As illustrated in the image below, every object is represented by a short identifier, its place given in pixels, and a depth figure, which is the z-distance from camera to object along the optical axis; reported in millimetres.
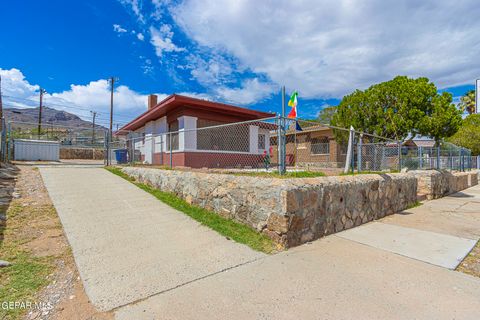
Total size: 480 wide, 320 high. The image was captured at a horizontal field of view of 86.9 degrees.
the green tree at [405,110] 11719
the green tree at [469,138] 24406
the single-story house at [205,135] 10977
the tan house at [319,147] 18500
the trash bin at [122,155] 14461
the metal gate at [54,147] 13547
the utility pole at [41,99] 31606
